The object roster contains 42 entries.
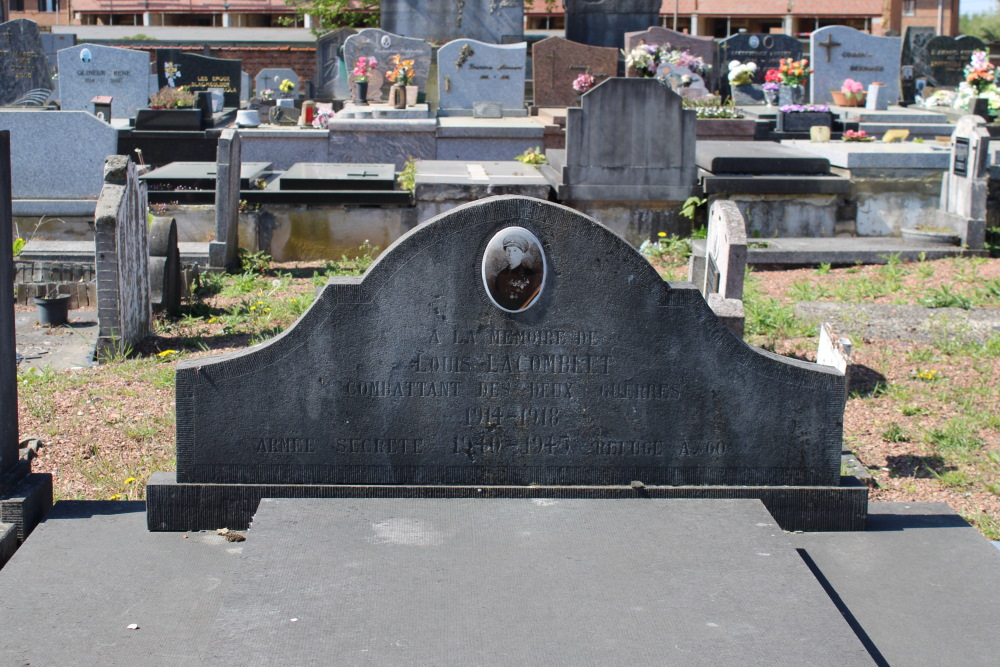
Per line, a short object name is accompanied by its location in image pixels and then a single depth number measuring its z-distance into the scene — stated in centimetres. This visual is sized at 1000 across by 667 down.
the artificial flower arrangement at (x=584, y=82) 1298
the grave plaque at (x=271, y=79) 2339
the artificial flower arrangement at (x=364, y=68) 1606
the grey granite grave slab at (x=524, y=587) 249
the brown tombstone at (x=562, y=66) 1669
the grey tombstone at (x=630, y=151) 1069
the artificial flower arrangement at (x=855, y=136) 1305
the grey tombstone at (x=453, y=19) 1939
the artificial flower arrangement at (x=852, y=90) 1681
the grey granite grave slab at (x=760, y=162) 1091
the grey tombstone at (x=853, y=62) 1780
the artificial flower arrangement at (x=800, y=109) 1449
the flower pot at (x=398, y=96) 1489
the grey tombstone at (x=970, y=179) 1038
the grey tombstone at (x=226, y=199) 932
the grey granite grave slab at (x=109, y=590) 266
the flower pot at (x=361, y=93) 1600
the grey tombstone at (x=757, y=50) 1964
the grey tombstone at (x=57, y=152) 1038
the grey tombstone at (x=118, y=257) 666
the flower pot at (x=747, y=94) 1822
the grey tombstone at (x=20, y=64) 1656
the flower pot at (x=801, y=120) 1445
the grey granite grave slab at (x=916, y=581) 276
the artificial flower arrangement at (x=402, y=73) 1540
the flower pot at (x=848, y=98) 1695
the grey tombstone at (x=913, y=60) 1964
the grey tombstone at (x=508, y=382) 326
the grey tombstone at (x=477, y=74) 1639
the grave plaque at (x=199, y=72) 1889
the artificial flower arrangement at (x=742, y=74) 1752
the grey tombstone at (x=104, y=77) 1705
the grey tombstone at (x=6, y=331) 334
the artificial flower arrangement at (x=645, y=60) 1145
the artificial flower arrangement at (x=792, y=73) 1619
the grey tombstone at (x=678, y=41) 1839
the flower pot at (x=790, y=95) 1672
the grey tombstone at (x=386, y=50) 1669
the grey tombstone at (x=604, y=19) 1964
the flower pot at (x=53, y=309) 780
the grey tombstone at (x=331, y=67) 2077
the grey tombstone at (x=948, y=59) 2055
